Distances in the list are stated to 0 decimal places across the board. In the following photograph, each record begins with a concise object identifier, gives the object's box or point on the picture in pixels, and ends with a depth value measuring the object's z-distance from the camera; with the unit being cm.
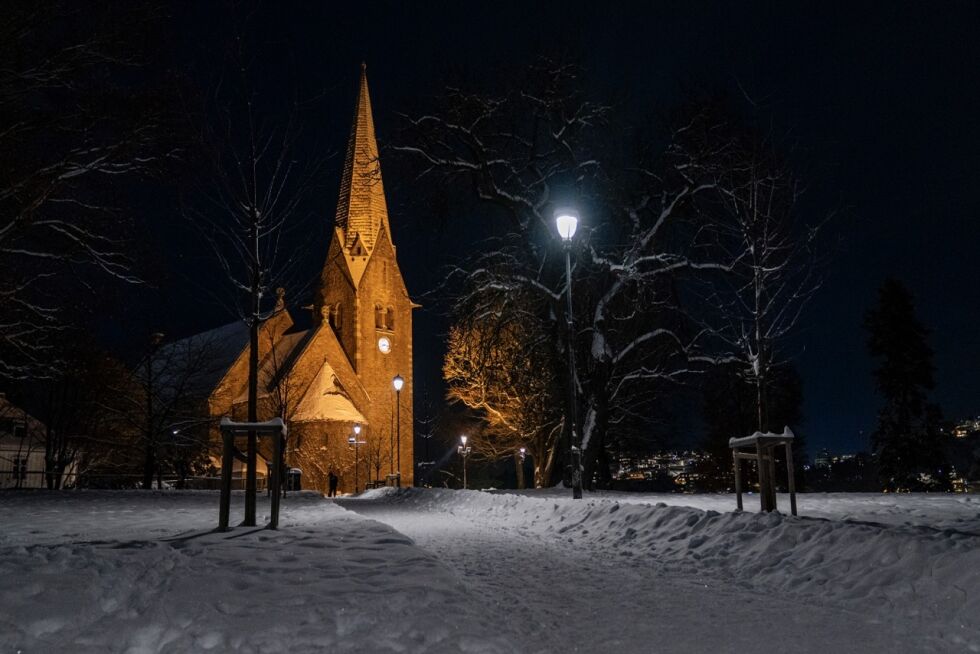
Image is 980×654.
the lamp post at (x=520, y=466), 4072
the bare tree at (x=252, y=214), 1162
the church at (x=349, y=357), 5225
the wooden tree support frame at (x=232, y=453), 928
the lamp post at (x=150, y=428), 3250
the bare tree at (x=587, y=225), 2125
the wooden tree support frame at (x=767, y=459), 1051
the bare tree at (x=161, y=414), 3419
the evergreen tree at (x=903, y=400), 3503
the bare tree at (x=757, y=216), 1939
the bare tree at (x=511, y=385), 2319
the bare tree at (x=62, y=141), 1066
